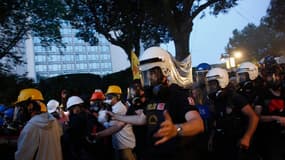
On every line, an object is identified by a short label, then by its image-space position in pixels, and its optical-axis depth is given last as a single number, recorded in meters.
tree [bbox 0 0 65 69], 14.18
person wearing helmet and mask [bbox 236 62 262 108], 5.35
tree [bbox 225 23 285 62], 60.44
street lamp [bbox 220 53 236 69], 23.45
